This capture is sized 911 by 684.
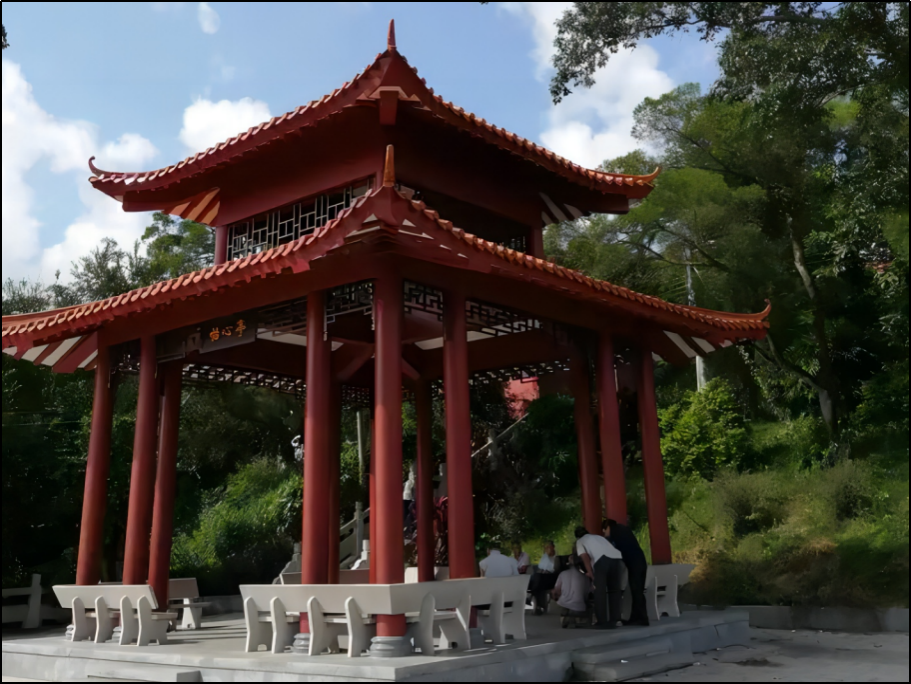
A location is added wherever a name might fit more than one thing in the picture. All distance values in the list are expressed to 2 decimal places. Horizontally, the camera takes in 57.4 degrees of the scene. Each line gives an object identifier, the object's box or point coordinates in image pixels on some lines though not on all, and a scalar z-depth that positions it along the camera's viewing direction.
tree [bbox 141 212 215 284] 23.29
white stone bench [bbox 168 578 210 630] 12.19
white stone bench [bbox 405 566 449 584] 12.24
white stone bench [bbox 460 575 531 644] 7.52
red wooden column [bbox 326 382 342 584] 11.95
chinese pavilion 7.69
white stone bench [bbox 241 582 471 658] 6.86
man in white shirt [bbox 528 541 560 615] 11.20
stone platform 6.43
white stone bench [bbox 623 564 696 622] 9.57
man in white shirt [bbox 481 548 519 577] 9.62
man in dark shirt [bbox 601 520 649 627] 9.12
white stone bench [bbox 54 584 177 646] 8.38
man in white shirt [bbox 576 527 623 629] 8.85
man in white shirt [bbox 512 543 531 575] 12.39
